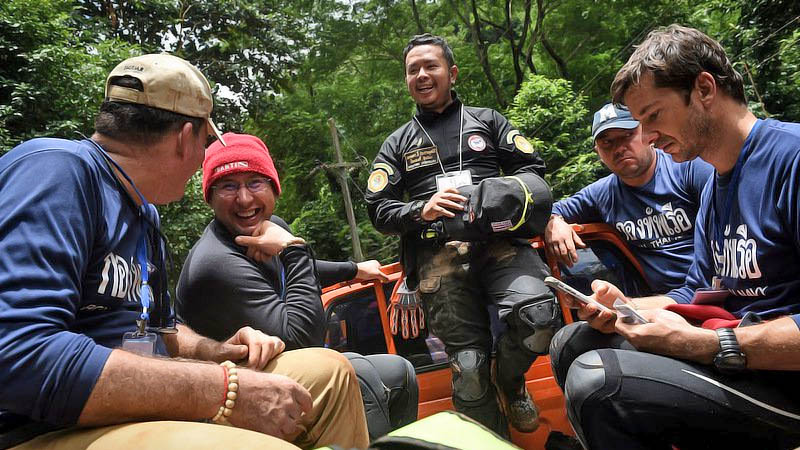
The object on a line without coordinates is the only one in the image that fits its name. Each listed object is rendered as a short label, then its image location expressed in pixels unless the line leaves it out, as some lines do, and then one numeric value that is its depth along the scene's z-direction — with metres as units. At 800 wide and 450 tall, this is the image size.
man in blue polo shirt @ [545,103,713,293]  3.11
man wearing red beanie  2.25
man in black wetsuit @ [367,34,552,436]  2.94
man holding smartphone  1.68
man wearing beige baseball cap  1.26
